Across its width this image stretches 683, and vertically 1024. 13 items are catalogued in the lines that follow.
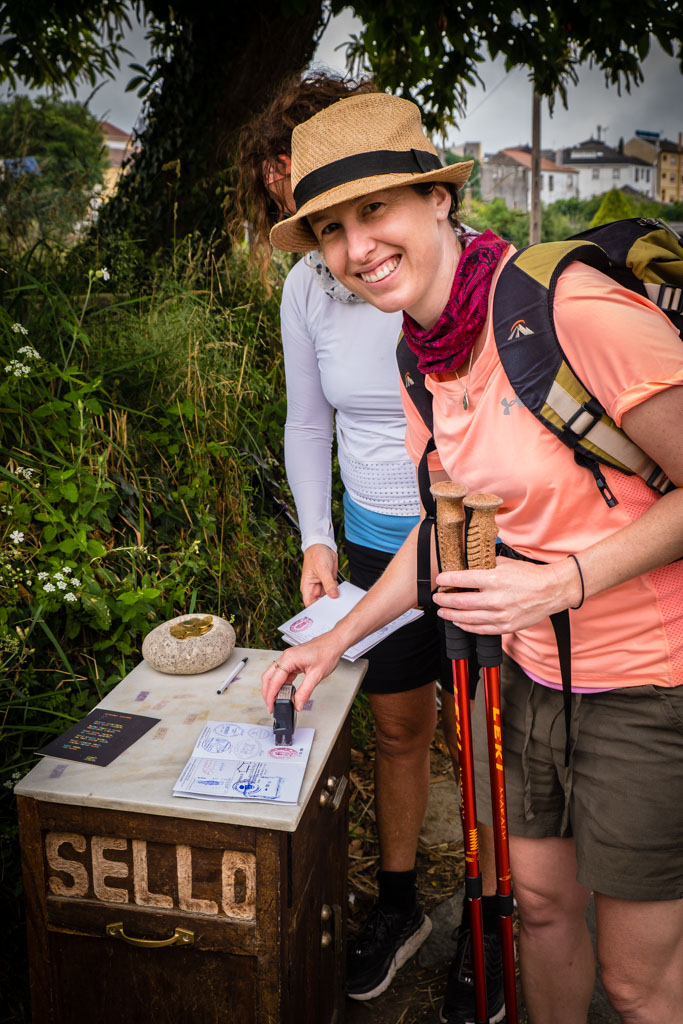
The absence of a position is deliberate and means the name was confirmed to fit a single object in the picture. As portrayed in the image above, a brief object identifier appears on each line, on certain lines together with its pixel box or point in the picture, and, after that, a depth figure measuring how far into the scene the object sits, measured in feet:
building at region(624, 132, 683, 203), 304.71
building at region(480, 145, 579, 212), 293.84
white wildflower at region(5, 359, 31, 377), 8.93
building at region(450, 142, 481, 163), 273.13
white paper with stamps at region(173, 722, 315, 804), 5.20
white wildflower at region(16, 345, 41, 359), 9.18
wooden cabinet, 5.19
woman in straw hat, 4.63
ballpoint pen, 6.65
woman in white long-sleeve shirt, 7.66
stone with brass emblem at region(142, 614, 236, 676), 6.87
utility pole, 80.79
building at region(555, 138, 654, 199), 311.27
